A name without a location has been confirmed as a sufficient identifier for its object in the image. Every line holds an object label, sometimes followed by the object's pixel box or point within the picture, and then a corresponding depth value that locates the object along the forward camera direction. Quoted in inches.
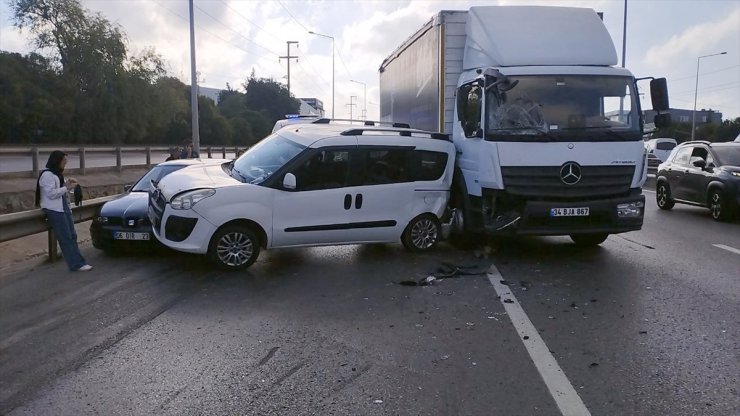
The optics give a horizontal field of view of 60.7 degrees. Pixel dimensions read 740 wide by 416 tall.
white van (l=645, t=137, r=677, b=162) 1325.0
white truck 341.7
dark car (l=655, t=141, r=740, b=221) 529.3
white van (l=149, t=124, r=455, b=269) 314.3
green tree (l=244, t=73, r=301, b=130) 3961.6
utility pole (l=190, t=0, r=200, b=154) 1053.0
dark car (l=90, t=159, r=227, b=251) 357.4
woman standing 320.5
